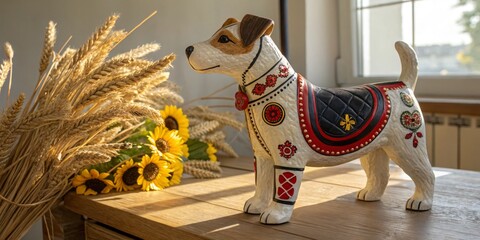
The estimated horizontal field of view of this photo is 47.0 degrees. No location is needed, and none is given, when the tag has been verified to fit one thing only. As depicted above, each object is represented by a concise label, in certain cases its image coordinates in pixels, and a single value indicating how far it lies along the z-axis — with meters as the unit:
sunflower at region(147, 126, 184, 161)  1.09
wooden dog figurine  0.80
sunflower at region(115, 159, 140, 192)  1.06
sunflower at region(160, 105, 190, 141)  1.19
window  1.63
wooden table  0.78
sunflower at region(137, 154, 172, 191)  1.06
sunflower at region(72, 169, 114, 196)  1.05
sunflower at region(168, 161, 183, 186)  1.11
